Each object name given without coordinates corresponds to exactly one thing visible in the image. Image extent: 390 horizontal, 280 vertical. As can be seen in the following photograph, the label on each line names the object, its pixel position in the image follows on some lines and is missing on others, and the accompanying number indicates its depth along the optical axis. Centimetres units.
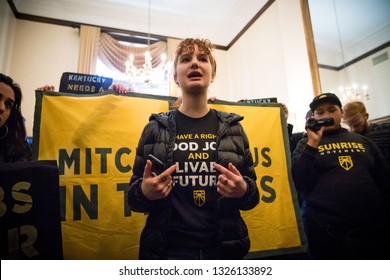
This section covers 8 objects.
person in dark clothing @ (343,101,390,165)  155
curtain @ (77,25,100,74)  392
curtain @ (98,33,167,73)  418
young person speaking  72
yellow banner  118
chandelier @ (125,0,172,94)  332
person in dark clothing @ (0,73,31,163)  92
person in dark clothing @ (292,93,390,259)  102
